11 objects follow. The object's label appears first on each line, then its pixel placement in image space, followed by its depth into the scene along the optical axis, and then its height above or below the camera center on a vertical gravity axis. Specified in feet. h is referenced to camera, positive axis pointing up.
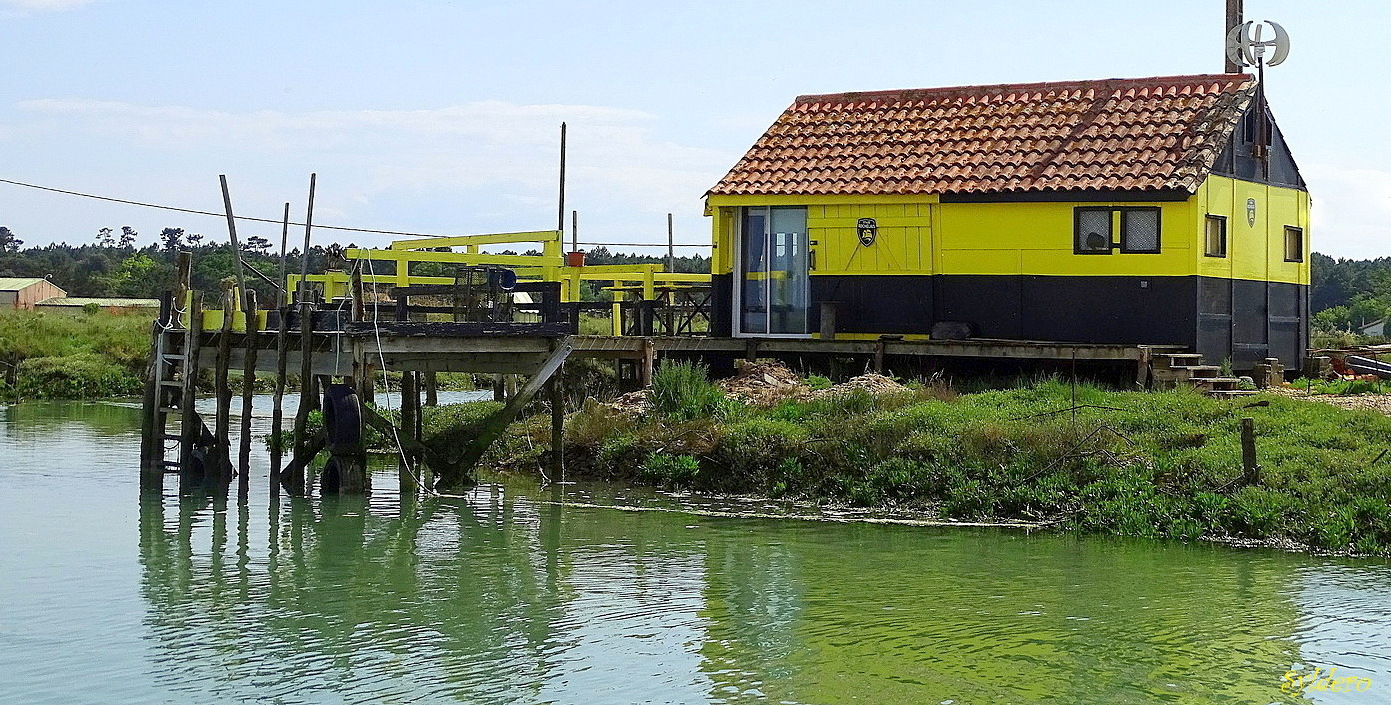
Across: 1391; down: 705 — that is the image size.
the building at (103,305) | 220.23 +2.89
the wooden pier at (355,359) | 67.05 -1.43
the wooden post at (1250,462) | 58.03 -4.67
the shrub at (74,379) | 133.80 -4.73
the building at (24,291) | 264.11 +5.46
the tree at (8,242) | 469.16 +24.32
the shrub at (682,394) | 74.64 -3.09
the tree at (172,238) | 372.58 +20.30
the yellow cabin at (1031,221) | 79.77 +5.79
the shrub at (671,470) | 69.97 -6.22
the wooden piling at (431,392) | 97.88 -4.21
